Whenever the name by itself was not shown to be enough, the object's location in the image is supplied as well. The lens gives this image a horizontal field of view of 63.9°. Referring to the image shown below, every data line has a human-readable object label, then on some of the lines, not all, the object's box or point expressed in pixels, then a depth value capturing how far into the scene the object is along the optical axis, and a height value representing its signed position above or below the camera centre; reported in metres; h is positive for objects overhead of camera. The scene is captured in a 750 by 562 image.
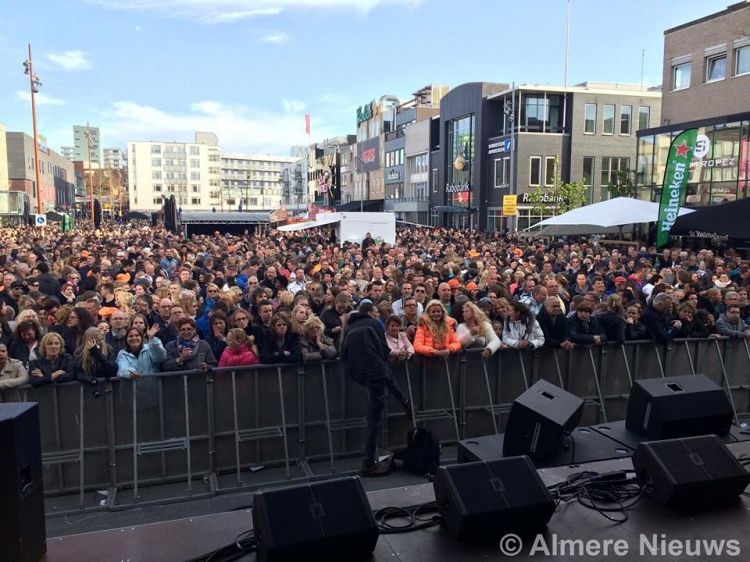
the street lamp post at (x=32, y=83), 34.62 +8.01
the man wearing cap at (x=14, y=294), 10.02 -1.26
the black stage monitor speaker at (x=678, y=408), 5.92 -1.85
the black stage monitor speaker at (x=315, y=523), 3.65 -1.88
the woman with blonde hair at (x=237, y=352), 6.84 -1.50
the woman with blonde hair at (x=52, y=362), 6.07 -1.47
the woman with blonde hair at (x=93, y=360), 6.22 -1.45
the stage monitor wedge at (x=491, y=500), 3.97 -1.86
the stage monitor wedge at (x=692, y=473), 4.35 -1.82
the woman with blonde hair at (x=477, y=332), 7.45 -1.37
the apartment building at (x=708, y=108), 24.77 +5.50
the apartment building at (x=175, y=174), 139.88 +11.17
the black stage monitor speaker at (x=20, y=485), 3.35 -1.52
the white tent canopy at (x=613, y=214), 16.86 +0.26
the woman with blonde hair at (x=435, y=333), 7.16 -1.33
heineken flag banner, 14.85 +1.10
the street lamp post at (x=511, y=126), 44.34 +7.21
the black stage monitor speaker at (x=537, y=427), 5.55 -1.89
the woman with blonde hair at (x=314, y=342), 6.97 -1.40
